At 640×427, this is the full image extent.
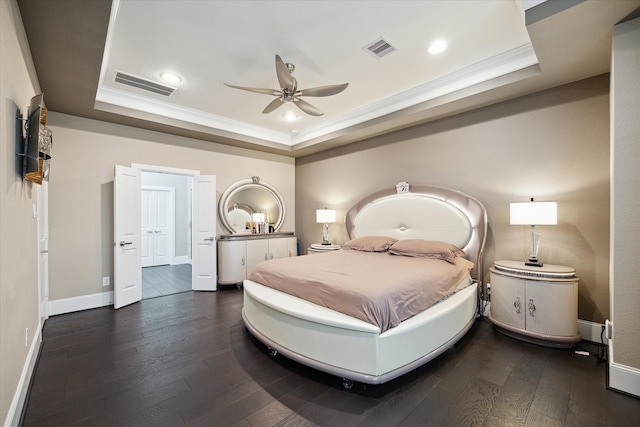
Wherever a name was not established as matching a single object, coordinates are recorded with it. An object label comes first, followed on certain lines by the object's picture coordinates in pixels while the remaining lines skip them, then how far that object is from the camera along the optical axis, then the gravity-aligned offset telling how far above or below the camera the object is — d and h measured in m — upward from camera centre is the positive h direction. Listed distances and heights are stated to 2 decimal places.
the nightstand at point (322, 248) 5.03 -0.63
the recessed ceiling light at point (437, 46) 2.68 +1.67
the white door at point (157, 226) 7.28 -0.31
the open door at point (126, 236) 3.84 -0.31
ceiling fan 2.60 +1.29
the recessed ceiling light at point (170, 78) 3.27 +1.66
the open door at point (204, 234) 4.78 -0.35
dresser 4.94 -0.74
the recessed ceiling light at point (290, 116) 4.49 +1.65
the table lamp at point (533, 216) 2.69 -0.04
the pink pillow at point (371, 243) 3.96 -0.45
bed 1.92 -0.89
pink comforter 2.02 -0.60
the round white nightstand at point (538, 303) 2.55 -0.89
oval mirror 5.29 +0.20
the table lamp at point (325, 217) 5.24 -0.07
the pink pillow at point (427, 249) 3.24 -0.45
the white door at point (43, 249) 2.94 -0.38
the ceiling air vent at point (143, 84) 3.29 +1.65
